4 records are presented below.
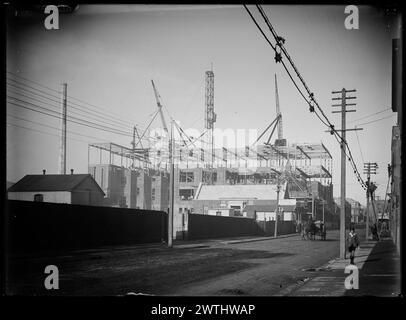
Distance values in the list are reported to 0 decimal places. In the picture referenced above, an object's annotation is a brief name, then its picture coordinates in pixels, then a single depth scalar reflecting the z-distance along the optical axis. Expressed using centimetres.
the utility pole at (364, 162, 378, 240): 4219
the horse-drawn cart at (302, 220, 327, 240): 3941
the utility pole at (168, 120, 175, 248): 2598
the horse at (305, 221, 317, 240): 3959
